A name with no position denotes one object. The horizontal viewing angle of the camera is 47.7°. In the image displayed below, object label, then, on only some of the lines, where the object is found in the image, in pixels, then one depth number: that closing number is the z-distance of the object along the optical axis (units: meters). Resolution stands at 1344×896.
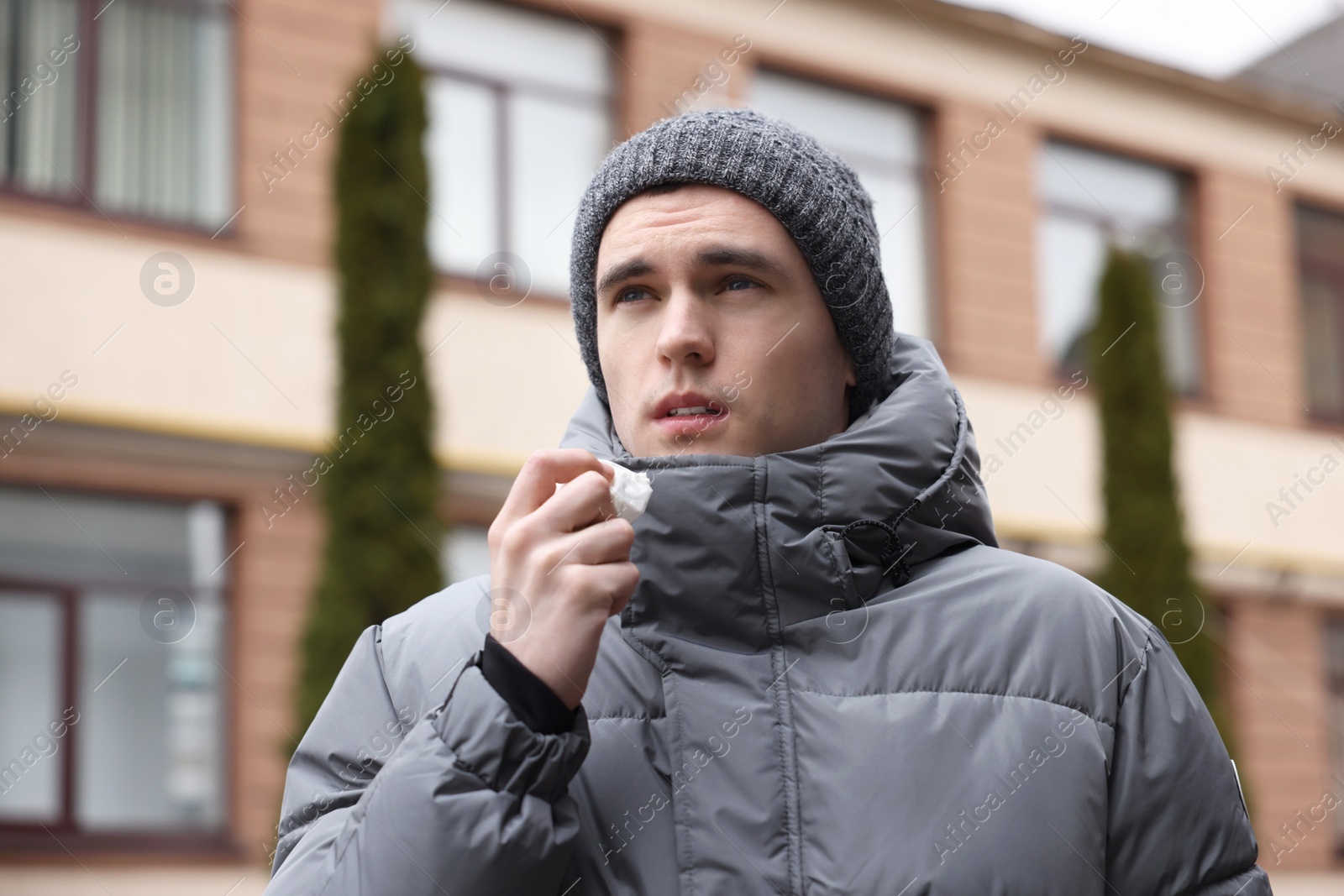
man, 1.47
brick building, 8.58
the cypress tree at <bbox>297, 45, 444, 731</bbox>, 7.91
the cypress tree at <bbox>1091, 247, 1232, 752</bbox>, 11.53
